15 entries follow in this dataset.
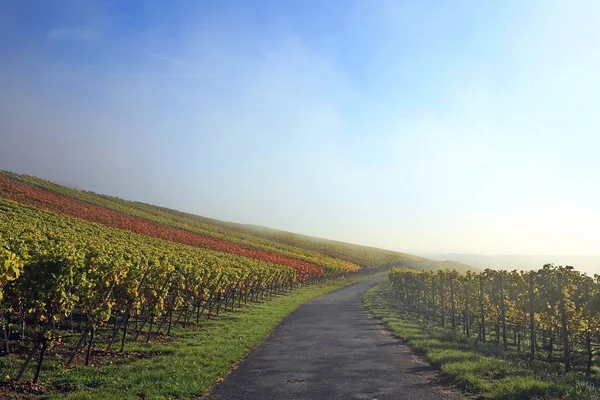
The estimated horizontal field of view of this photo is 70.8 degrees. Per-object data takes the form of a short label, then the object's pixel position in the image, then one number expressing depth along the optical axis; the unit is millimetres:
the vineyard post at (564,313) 13931
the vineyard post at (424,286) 32713
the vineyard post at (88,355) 12383
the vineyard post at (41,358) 10117
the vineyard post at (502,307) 17753
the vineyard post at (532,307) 15664
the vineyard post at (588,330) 13617
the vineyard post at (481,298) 19533
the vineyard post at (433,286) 28928
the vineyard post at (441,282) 26231
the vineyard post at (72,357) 12099
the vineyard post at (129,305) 15216
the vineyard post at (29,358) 10023
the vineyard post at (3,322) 11034
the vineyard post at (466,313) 21603
